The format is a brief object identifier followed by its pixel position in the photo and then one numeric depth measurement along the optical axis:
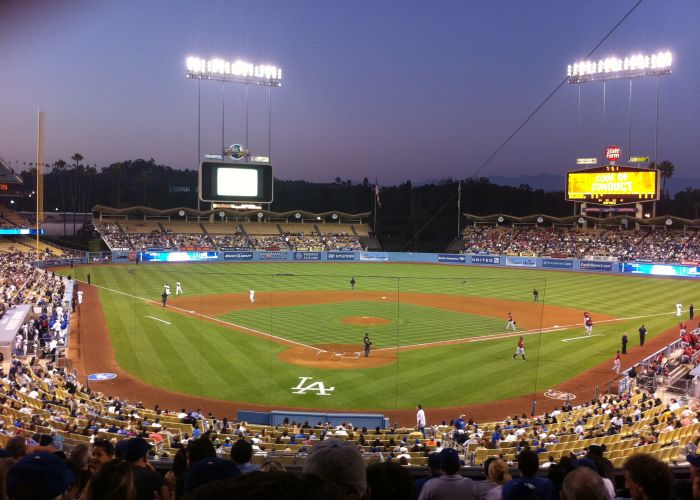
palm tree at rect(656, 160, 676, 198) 104.19
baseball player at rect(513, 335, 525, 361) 27.19
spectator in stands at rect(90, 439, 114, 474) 5.72
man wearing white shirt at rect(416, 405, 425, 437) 18.33
